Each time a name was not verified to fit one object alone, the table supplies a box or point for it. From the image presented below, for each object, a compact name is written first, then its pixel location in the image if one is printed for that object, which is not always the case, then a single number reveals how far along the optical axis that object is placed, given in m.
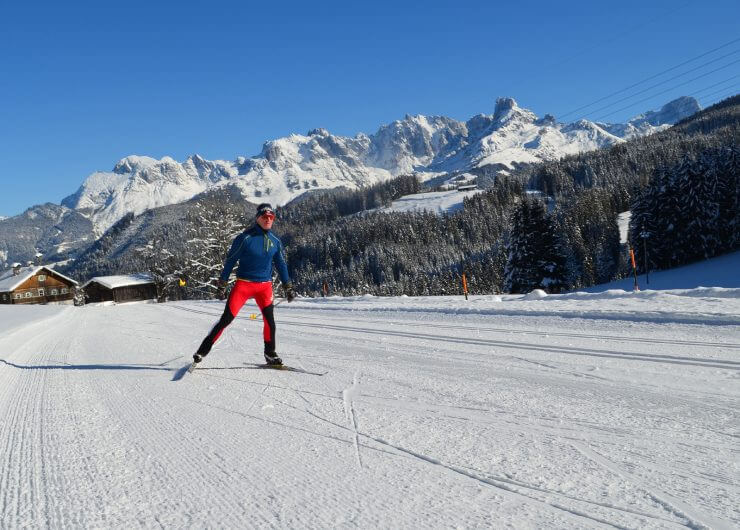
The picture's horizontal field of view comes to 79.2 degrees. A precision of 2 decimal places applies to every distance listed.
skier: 5.48
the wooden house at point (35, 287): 66.50
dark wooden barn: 72.88
